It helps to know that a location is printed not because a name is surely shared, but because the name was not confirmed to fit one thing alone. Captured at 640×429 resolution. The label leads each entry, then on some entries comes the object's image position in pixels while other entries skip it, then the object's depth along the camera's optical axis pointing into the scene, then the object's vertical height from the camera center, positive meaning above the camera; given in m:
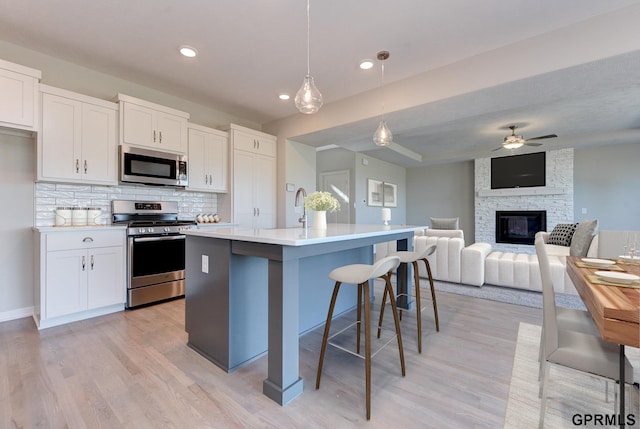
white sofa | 3.59 -0.70
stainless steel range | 3.13 -0.47
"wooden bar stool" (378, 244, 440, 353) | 2.17 -0.48
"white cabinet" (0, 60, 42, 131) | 2.50 +1.07
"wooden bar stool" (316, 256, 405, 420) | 1.52 -0.41
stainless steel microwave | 3.26 +0.57
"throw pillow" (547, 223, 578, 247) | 4.16 -0.32
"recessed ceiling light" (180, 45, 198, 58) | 2.80 +1.65
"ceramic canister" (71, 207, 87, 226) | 3.11 -0.03
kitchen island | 1.61 -0.56
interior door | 7.12 +0.63
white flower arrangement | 2.30 +0.09
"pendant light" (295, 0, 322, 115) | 2.24 +0.94
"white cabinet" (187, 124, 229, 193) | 3.92 +0.79
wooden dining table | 0.96 -0.35
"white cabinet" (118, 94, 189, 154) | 3.25 +1.08
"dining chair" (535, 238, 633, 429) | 1.20 -0.61
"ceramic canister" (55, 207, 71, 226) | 3.03 -0.03
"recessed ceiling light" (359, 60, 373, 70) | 3.03 +1.64
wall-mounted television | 6.77 +1.09
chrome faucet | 2.35 -0.05
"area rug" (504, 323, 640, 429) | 1.45 -1.06
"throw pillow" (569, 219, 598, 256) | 3.47 -0.30
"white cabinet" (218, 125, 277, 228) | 4.31 +0.53
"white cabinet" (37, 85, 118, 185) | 2.77 +0.77
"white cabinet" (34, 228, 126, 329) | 2.63 -0.63
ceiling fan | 5.11 +1.31
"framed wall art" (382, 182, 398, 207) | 7.98 +0.56
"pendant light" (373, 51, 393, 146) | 3.25 +0.91
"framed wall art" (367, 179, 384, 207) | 7.34 +0.57
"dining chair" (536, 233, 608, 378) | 1.53 -0.61
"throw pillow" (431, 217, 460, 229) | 5.09 -0.17
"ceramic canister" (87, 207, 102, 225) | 3.21 -0.04
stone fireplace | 6.48 +0.39
